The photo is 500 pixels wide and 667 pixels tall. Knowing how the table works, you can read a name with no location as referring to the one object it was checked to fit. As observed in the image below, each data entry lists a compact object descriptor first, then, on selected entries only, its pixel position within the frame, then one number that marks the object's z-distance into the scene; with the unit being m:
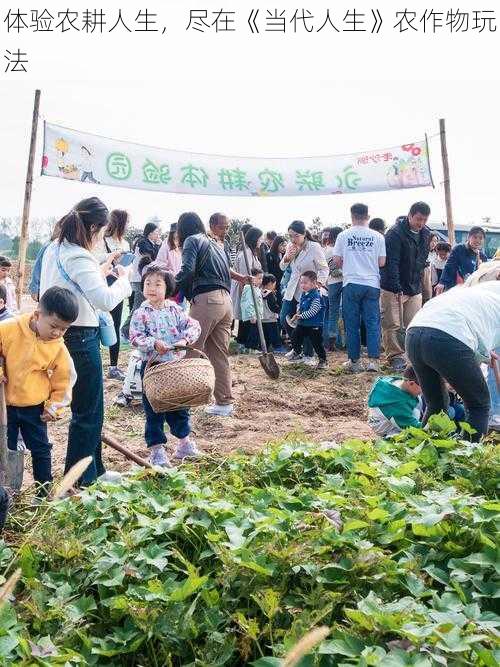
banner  9.08
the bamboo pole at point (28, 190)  8.30
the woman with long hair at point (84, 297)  3.61
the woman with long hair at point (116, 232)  6.39
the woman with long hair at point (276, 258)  9.84
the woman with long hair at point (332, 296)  8.88
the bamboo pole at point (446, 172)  9.74
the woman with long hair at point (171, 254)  7.58
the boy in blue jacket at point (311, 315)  7.88
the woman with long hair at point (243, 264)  8.64
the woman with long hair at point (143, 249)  8.23
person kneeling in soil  4.18
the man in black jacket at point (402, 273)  7.57
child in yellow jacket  3.37
